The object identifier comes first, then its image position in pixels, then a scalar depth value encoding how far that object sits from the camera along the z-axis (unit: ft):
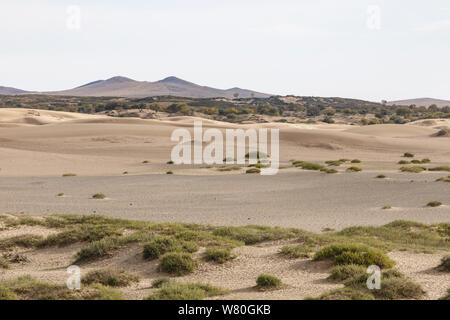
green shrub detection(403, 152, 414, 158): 177.65
